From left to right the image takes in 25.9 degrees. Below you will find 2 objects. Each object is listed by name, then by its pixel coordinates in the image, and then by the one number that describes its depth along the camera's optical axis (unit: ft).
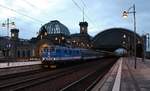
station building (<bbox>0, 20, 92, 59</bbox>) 422.00
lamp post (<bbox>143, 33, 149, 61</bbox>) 259.15
